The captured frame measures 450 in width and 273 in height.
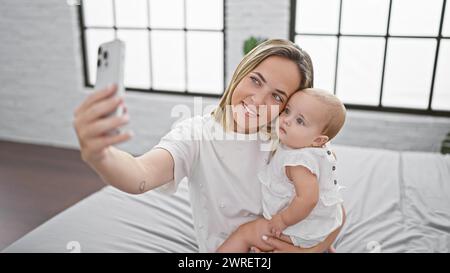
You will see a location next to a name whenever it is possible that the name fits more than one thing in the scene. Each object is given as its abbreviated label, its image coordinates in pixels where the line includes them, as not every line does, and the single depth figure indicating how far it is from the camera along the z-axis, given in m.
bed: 1.26
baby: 0.83
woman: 0.81
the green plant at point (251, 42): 2.77
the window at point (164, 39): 3.08
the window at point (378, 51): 2.57
